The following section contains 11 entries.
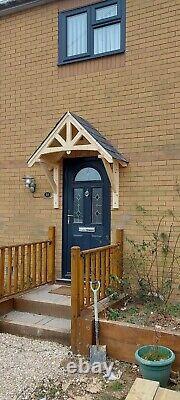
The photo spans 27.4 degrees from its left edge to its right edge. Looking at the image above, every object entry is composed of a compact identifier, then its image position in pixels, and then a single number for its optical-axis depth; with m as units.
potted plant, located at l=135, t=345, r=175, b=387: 4.19
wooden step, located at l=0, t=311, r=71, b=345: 5.36
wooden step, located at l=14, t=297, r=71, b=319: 5.90
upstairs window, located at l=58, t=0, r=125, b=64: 7.02
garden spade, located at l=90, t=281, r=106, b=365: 4.79
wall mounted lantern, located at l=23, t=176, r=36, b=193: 7.78
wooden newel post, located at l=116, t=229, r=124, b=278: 6.62
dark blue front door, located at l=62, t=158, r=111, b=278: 7.15
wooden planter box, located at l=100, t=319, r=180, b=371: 4.59
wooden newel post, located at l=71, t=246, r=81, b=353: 5.07
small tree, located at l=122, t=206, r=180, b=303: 6.35
